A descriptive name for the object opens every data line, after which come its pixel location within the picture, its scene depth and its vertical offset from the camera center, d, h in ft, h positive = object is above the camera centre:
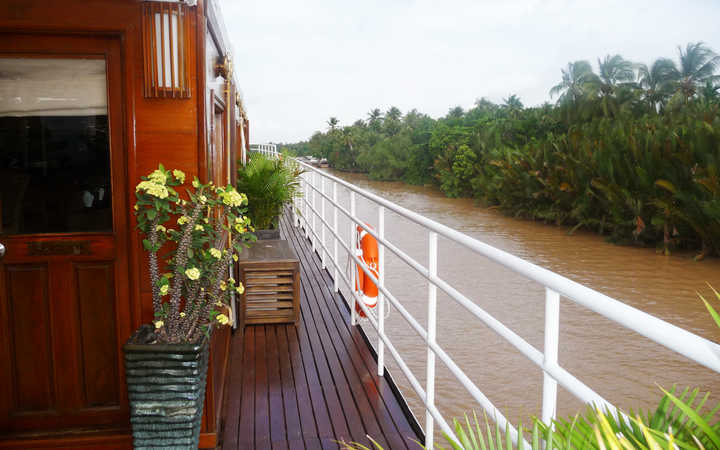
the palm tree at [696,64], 150.20 +21.83
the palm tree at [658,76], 143.54 +19.35
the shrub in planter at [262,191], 21.76 -1.19
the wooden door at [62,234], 8.08 -1.03
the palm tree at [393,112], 296.51 +20.23
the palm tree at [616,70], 154.40 +20.94
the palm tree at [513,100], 225.19 +19.72
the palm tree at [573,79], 161.89 +20.62
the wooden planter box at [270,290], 14.52 -3.03
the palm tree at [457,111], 215.06 +15.18
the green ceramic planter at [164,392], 7.54 -2.79
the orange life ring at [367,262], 15.80 -2.71
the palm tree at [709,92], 102.85 +10.64
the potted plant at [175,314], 7.57 -1.96
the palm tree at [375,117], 285.06 +18.15
